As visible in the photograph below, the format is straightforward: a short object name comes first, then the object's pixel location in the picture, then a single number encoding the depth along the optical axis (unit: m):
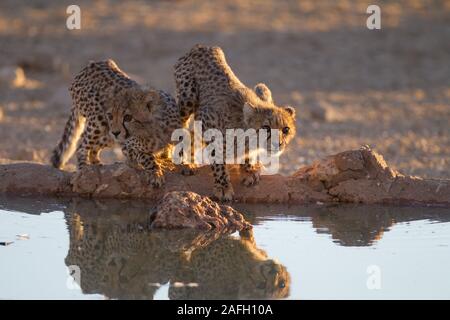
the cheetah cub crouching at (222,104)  17.72
